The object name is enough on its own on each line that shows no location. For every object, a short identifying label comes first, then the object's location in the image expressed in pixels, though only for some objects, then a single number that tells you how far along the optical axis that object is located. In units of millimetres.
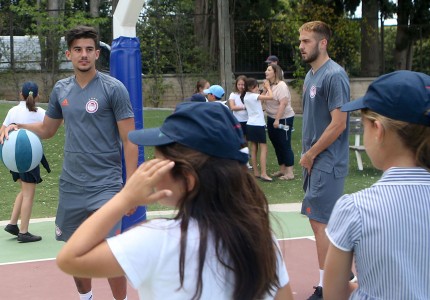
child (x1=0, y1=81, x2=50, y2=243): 8227
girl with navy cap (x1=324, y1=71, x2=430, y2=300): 2516
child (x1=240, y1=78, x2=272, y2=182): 13102
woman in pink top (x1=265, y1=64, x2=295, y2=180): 12961
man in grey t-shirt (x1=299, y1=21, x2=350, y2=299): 5953
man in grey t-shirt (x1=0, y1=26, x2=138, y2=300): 5305
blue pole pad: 6828
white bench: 14413
